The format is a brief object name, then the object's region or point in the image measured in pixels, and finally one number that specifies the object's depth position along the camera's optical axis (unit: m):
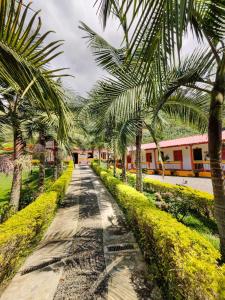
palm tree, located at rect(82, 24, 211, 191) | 3.37
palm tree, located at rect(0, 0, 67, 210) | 1.57
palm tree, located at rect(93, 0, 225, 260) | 1.04
